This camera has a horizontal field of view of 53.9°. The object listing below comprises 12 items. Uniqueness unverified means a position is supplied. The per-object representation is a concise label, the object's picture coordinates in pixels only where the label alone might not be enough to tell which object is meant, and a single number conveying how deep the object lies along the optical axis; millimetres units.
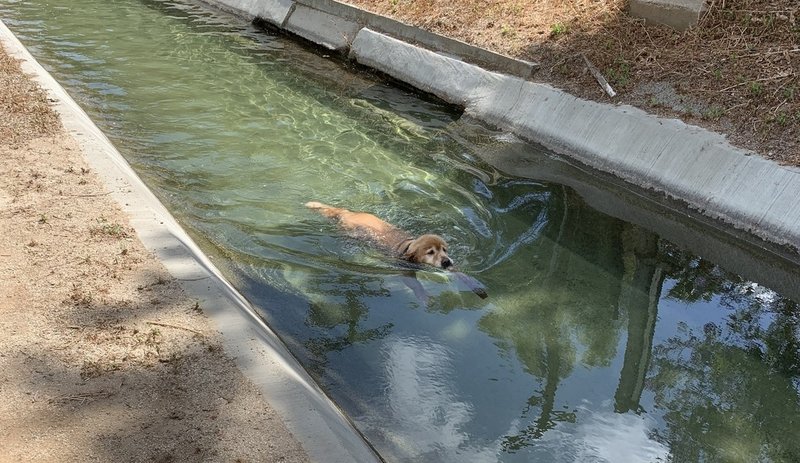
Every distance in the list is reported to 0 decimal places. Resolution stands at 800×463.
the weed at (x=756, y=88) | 11000
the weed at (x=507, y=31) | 14902
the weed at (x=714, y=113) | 10898
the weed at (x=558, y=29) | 14320
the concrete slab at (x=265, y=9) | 19344
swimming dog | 7926
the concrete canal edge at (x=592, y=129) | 9578
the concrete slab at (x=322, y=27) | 17375
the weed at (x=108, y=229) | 6930
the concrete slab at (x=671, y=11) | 12771
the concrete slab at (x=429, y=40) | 13805
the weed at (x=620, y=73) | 12406
